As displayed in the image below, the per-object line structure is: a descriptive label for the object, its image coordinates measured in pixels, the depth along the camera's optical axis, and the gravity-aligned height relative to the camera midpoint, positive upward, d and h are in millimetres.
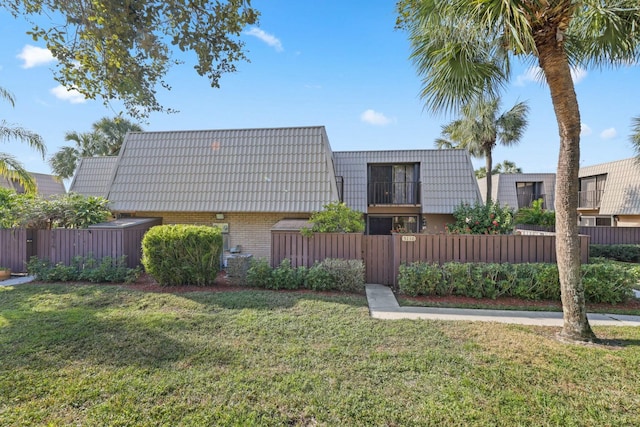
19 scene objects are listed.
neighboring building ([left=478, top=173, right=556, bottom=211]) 23422 +2073
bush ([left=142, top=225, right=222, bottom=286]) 7785 -1075
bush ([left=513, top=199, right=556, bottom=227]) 15789 -218
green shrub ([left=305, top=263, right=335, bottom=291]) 7656 -1759
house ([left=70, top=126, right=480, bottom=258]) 11312 +1365
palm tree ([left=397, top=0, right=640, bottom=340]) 4410 +2971
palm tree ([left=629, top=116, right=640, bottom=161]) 16016 +4256
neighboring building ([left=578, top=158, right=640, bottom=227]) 18125 +1307
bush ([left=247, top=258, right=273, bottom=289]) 7875 -1674
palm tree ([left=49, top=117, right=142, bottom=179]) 20531 +5235
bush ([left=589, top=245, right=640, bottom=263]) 13391 -1863
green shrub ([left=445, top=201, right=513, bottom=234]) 9125 -248
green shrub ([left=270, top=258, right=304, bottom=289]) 7746 -1751
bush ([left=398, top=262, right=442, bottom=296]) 7289 -1740
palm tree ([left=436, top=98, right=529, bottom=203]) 18484 +5494
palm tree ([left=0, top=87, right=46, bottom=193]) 9616 +1959
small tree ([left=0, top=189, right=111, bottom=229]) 9516 +99
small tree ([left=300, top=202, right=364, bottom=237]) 8633 -222
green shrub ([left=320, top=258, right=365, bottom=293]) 7738 -1653
